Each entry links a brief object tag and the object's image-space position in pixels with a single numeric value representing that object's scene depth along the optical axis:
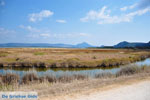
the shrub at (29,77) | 9.83
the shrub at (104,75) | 10.90
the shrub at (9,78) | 9.73
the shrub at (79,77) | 10.05
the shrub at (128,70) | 11.66
